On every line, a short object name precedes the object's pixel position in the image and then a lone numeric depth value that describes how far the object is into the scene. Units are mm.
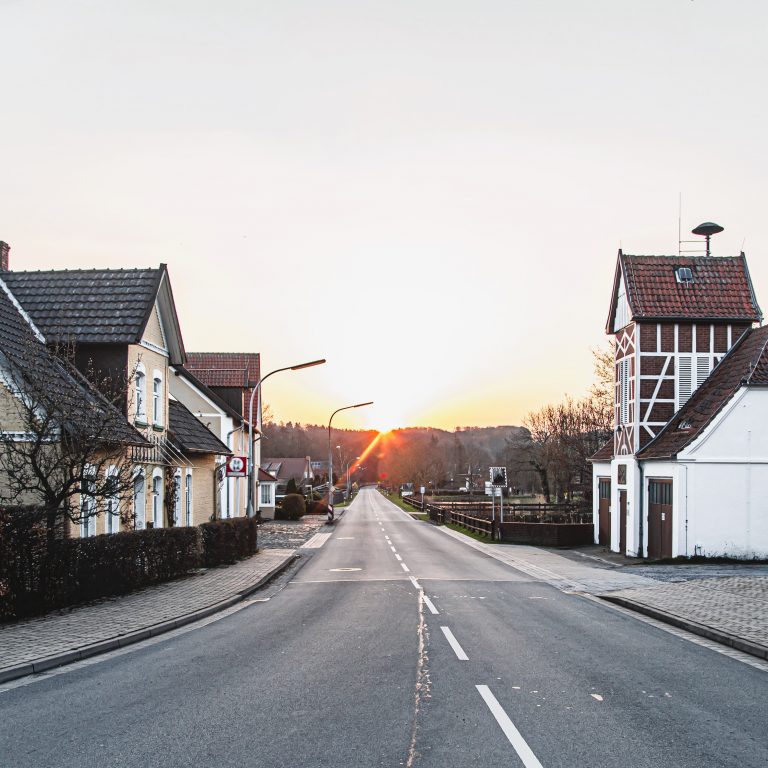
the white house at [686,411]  25250
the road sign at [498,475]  38281
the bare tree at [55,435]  13458
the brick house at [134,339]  21797
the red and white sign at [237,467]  25625
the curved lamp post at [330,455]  51625
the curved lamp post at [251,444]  26469
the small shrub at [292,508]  57750
